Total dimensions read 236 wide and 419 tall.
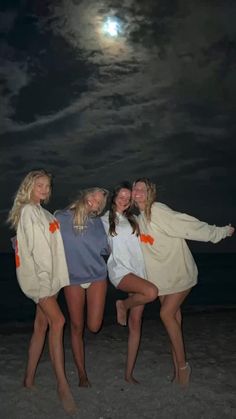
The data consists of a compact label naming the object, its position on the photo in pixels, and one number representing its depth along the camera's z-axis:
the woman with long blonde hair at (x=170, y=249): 4.27
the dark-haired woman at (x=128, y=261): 4.17
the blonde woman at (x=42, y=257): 3.74
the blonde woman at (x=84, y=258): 4.12
